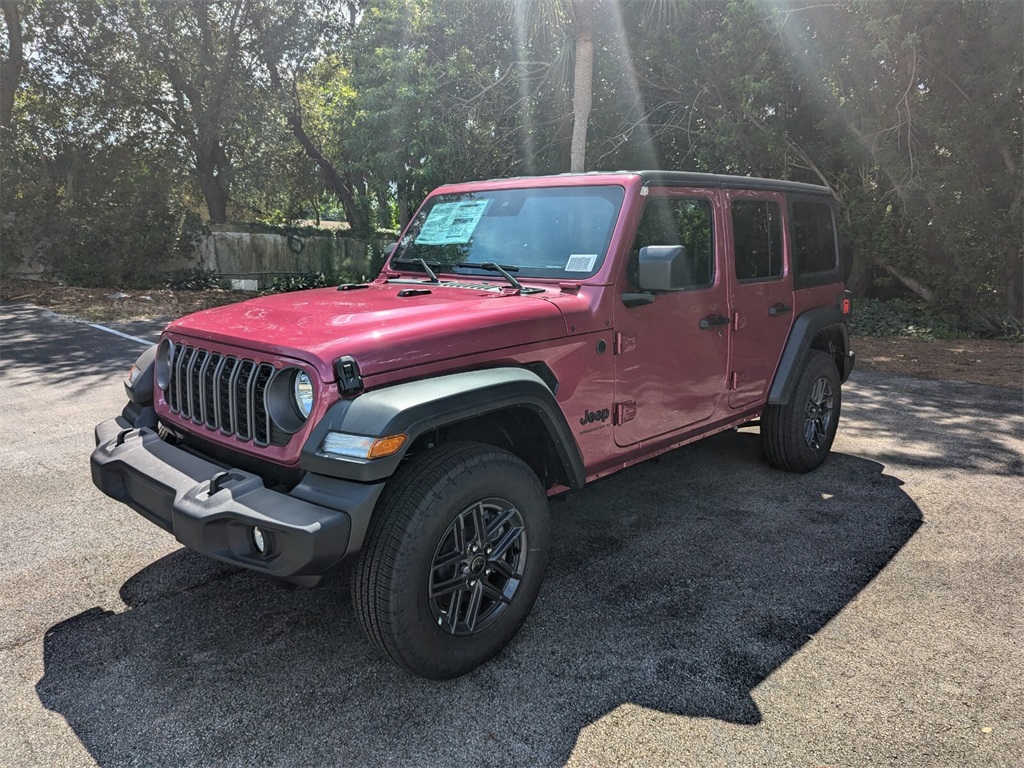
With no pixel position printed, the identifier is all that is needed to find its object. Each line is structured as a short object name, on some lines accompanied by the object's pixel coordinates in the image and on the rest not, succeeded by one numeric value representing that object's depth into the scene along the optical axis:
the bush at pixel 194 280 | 16.92
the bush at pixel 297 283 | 17.09
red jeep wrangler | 2.45
